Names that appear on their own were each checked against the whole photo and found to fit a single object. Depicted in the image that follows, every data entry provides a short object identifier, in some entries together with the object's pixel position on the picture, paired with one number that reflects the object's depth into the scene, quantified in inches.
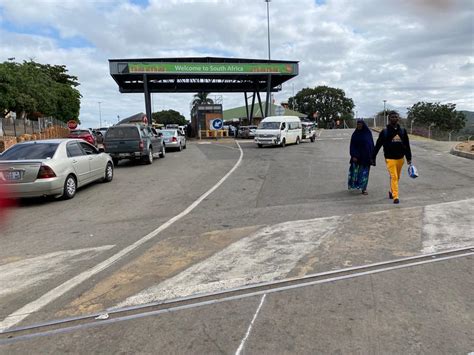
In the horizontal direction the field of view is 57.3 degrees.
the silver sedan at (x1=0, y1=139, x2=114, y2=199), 363.3
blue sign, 1561.3
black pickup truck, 702.5
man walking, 333.4
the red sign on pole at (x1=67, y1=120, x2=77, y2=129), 1616.6
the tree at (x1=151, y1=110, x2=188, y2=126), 6023.6
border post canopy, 1707.7
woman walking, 365.1
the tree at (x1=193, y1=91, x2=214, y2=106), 2804.6
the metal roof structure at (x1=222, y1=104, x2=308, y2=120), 3294.3
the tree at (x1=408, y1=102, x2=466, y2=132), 3260.3
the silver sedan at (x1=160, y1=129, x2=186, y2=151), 1010.1
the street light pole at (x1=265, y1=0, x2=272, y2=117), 1882.0
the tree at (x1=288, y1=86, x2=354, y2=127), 4414.4
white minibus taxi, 1048.2
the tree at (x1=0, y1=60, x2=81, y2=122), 1198.9
